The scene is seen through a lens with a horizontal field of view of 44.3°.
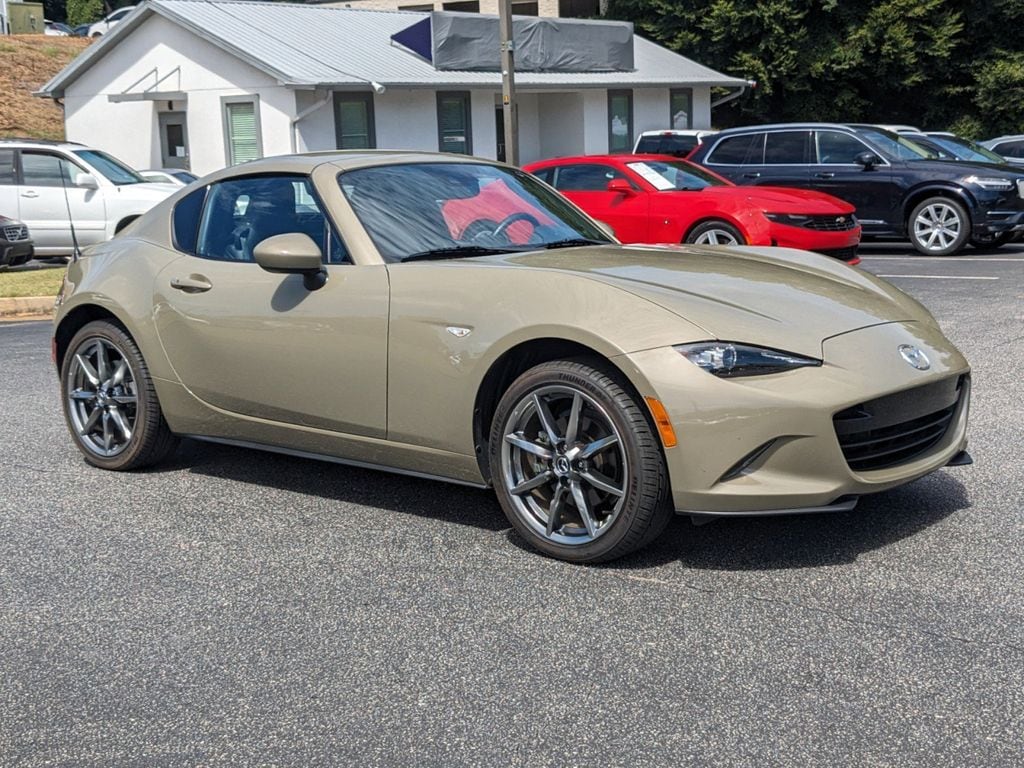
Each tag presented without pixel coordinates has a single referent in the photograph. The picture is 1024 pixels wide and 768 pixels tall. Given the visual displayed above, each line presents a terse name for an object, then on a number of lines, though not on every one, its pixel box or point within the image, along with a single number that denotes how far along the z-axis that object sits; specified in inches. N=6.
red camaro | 504.4
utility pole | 690.8
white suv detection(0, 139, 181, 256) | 674.8
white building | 1040.2
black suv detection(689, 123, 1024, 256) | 620.1
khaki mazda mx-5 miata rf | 162.6
